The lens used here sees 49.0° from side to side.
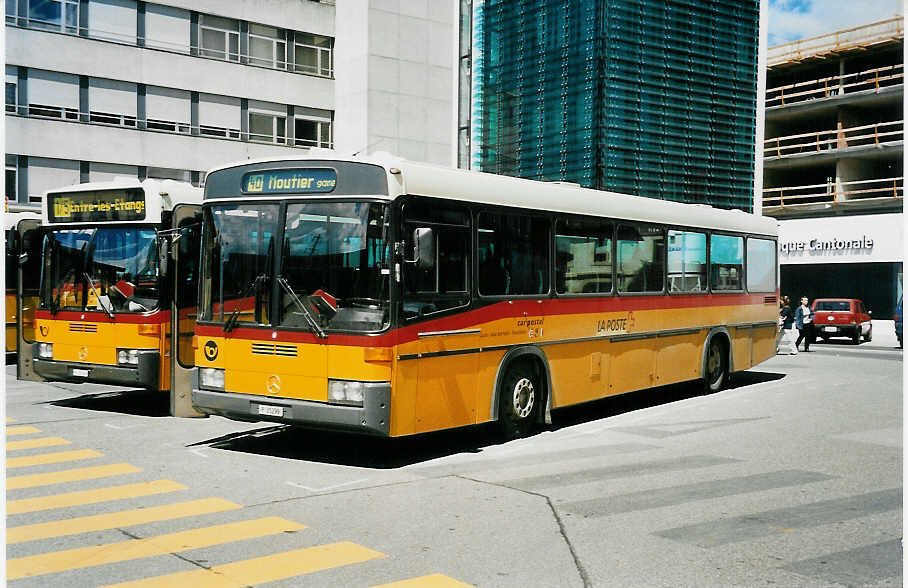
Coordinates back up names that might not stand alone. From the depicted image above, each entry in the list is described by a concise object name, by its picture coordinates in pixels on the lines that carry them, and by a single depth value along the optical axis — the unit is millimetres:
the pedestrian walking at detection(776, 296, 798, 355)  26438
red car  34375
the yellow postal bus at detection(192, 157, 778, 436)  9398
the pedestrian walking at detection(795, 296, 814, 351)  27703
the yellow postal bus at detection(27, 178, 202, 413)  12617
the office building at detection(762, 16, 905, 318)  42688
